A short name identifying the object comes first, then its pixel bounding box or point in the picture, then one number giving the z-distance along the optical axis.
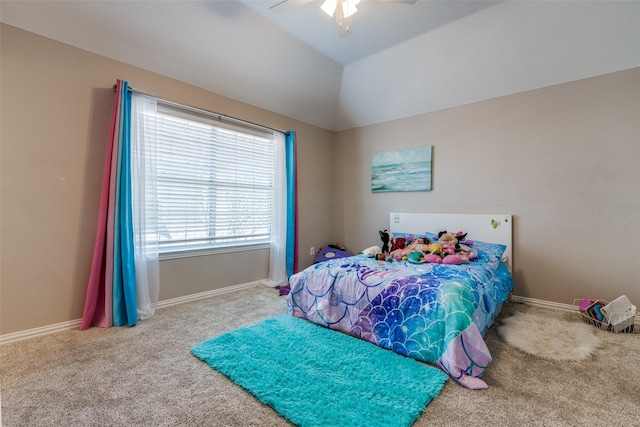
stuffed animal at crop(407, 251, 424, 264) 2.52
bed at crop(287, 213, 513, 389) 1.62
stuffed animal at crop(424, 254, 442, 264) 2.47
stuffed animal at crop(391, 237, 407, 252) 2.94
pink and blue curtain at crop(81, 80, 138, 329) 2.25
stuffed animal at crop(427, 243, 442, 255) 2.60
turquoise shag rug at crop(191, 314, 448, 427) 1.31
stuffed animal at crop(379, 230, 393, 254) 3.23
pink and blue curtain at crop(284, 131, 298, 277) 3.68
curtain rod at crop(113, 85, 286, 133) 2.48
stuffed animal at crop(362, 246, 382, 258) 2.83
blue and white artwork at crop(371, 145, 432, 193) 3.63
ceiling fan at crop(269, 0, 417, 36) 1.97
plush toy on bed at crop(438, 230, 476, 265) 2.43
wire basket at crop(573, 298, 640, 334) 2.22
